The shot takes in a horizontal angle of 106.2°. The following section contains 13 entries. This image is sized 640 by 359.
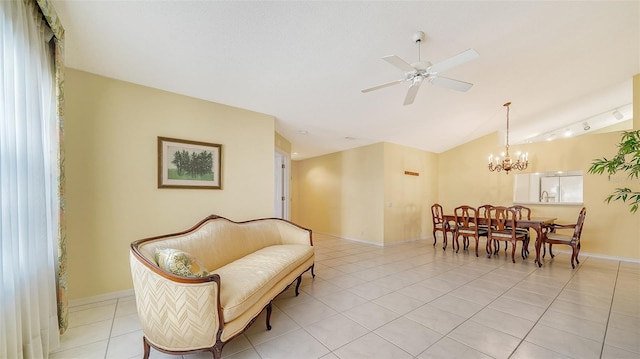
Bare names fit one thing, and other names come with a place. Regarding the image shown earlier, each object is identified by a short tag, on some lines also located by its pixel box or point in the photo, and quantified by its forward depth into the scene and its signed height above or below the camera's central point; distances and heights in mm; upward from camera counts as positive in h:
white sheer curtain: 1446 -114
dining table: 4168 -934
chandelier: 4957 +247
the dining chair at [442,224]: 5468 -1214
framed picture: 3078 +125
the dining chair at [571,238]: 4078 -1146
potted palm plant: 1786 +103
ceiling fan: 2099 +996
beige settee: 1554 -923
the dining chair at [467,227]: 4938 -1143
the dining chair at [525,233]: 4633 -1157
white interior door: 5559 -284
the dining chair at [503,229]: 4422 -1080
